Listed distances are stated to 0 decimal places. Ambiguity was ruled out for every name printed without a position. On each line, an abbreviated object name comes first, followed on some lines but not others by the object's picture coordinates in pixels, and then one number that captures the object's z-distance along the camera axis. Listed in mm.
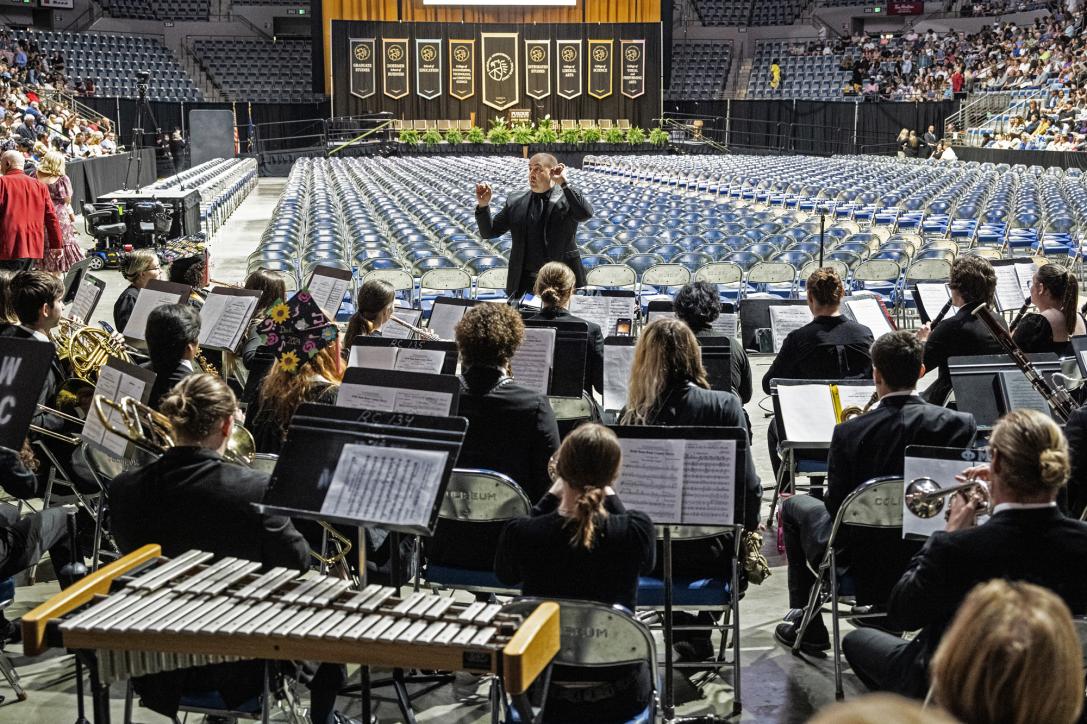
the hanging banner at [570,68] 40062
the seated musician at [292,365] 4402
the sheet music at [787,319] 6707
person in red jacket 9234
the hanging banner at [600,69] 40156
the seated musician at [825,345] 5898
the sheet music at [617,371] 5664
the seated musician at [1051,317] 5742
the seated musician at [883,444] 4074
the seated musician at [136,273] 6926
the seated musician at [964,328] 5762
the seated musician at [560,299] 5992
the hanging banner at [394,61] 39531
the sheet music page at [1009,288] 7855
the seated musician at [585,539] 3268
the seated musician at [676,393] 4398
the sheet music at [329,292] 6992
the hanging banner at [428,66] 39719
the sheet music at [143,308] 6316
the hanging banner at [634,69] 40062
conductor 8156
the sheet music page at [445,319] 6555
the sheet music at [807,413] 4953
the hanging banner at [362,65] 39188
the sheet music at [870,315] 6531
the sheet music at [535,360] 5461
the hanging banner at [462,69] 39875
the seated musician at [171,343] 4863
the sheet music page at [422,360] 5156
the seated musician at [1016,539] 2943
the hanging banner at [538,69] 40062
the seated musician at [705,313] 5773
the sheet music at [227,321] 5949
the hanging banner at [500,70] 39906
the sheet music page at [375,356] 5215
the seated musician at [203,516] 3260
